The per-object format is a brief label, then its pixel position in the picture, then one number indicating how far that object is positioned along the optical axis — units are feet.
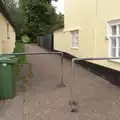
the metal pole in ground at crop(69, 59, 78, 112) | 9.78
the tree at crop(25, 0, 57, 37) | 74.15
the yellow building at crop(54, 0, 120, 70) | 15.40
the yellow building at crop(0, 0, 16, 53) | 20.25
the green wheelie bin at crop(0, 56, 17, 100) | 11.13
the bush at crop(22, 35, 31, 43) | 83.94
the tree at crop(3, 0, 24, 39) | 74.60
